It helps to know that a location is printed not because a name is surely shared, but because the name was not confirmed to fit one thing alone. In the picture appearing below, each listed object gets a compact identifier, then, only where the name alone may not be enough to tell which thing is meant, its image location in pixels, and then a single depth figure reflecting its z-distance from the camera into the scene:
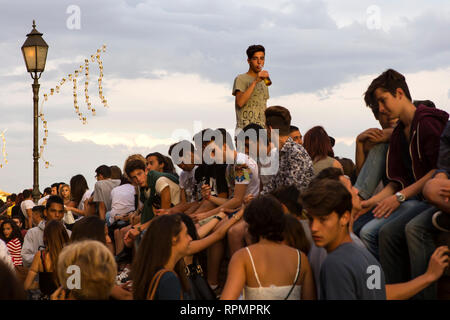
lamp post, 17.25
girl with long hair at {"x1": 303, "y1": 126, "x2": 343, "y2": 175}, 8.40
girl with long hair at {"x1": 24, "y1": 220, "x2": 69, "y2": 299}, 8.22
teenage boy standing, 10.50
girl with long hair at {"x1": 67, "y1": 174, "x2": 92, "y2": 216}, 14.52
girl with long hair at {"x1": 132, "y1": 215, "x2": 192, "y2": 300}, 5.13
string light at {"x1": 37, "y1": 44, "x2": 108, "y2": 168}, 20.14
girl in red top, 13.54
